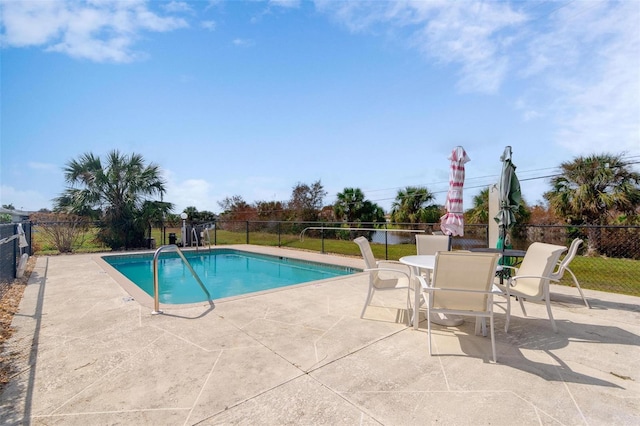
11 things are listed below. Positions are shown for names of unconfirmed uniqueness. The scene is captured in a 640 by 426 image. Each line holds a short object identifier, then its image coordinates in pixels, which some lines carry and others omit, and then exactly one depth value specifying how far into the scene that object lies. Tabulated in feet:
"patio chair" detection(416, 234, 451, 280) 14.73
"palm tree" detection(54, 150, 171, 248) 33.83
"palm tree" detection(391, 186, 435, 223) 55.77
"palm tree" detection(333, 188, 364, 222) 61.31
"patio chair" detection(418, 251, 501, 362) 8.54
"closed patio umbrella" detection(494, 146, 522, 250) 15.03
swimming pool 22.12
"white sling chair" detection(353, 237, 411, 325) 11.34
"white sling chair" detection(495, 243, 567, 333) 10.32
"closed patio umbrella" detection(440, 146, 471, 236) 14.29
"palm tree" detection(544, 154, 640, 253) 37.70
